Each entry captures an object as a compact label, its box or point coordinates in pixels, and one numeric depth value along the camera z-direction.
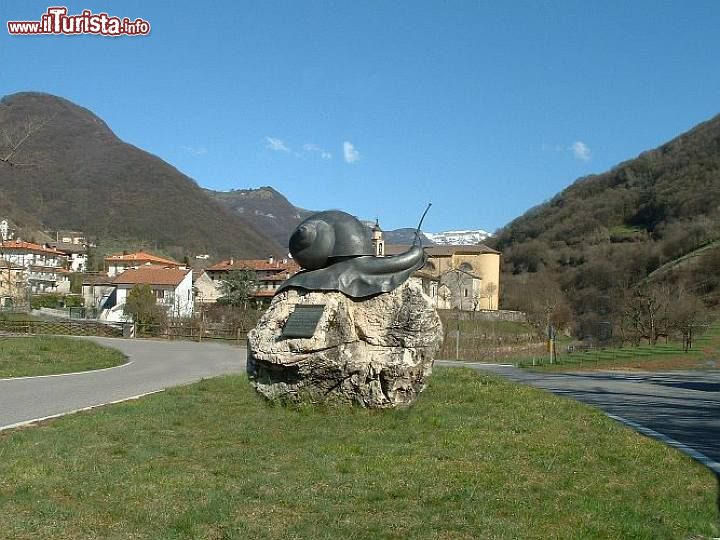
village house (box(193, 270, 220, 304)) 73.94
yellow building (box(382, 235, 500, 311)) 83.19
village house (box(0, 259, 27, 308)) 53.46
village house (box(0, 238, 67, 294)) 77.00
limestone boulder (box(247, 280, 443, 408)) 10.41
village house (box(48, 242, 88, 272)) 92.98
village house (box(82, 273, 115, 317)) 66.25
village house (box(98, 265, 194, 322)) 60.69
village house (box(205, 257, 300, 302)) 73.44
